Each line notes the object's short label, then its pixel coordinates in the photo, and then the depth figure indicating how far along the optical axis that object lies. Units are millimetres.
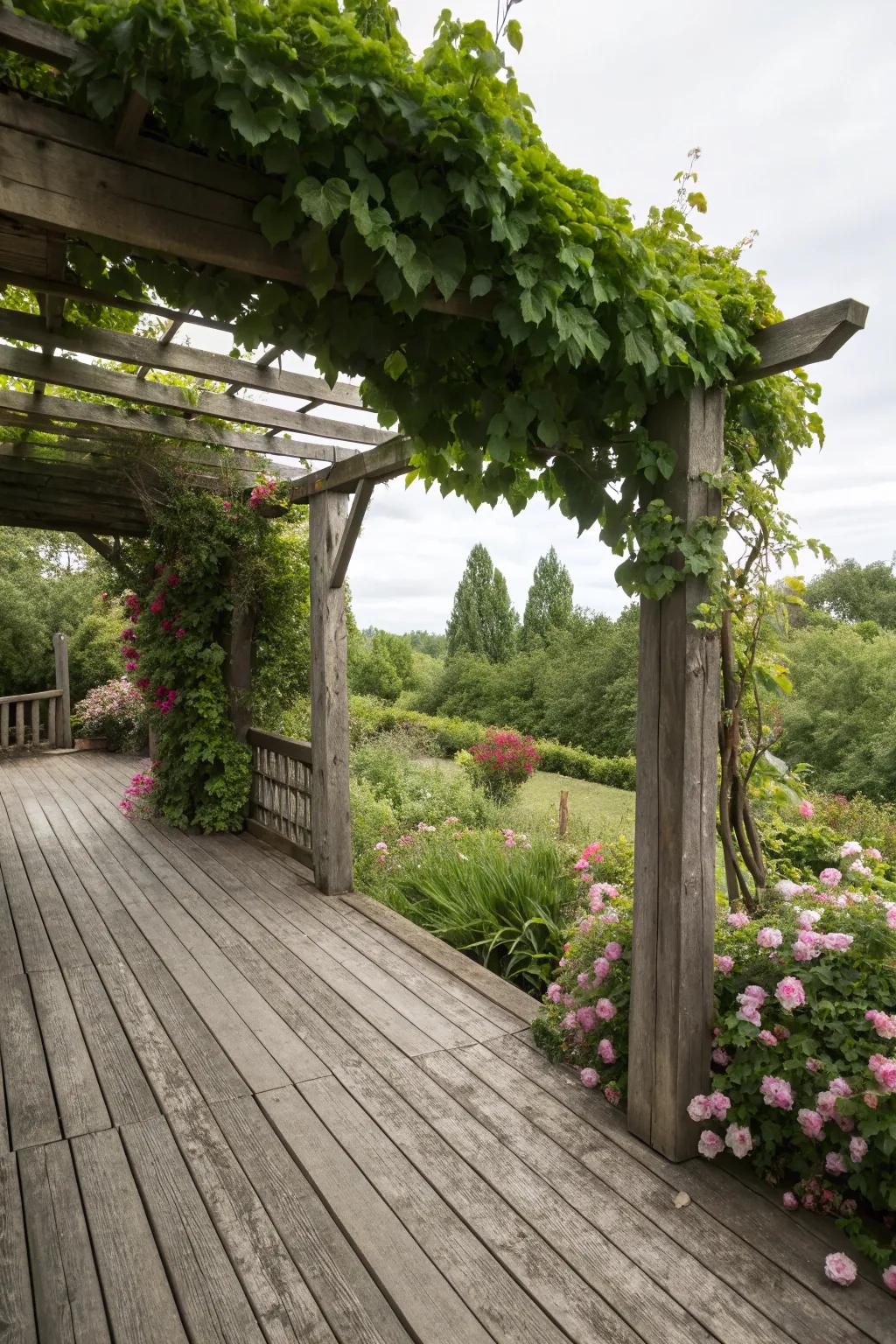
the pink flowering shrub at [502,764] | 8477
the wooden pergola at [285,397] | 1437
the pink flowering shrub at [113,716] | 9341
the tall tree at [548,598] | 19141
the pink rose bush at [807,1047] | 1784
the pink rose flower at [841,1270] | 1641
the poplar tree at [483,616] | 19812
